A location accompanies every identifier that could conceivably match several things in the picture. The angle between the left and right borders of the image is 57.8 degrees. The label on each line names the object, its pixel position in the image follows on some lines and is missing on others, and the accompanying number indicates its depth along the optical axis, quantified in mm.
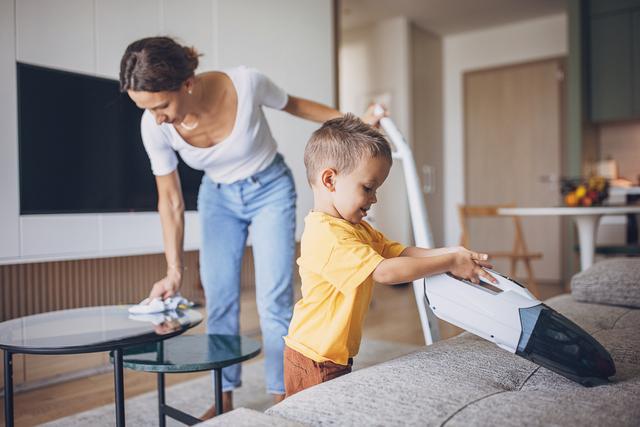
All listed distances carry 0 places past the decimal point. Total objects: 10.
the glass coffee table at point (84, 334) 1244
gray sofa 840
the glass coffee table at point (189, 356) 1425
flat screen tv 2453
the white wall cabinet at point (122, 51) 2377
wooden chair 4523
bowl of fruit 3461
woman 1751
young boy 1112
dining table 3230
